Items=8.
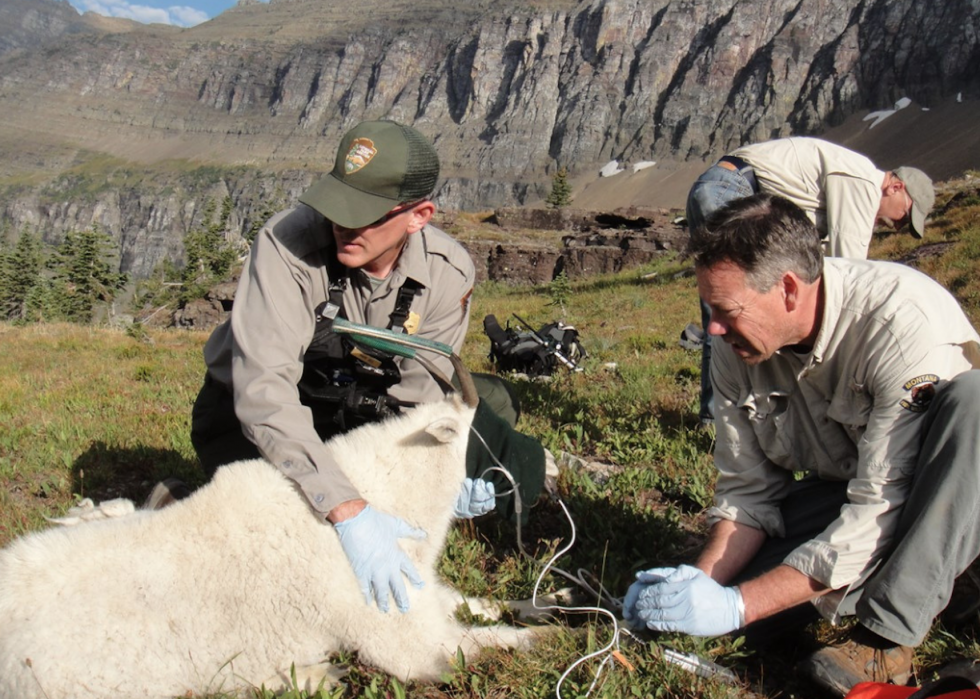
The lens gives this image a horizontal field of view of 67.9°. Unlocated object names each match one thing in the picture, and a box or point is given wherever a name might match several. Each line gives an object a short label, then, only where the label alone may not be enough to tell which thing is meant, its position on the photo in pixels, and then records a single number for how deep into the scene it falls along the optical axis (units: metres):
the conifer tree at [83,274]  44.94
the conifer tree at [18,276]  46.09
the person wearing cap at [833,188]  3.93
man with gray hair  2.31
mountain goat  2.42
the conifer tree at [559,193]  73.06
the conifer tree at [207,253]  47.50
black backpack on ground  7.20
